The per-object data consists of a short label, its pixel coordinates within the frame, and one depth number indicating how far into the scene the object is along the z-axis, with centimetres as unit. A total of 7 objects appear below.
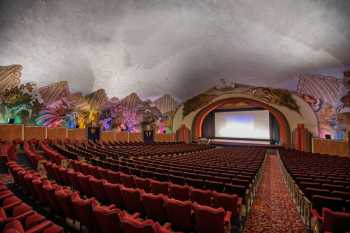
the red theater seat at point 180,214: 304
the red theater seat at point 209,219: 274
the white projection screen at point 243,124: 2505
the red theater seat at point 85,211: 283
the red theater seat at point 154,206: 331
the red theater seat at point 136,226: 216
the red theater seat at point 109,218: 259
